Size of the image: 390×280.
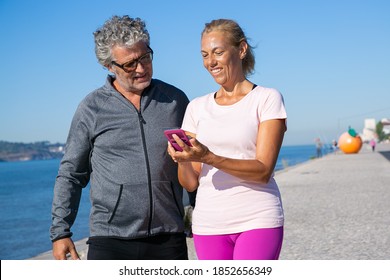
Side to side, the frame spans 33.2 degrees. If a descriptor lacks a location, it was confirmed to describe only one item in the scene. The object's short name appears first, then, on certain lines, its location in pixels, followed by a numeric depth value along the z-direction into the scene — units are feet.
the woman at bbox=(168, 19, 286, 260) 8.39
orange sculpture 161.36
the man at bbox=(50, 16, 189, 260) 9.81
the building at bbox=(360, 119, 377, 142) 568.57
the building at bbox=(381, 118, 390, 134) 487.70
